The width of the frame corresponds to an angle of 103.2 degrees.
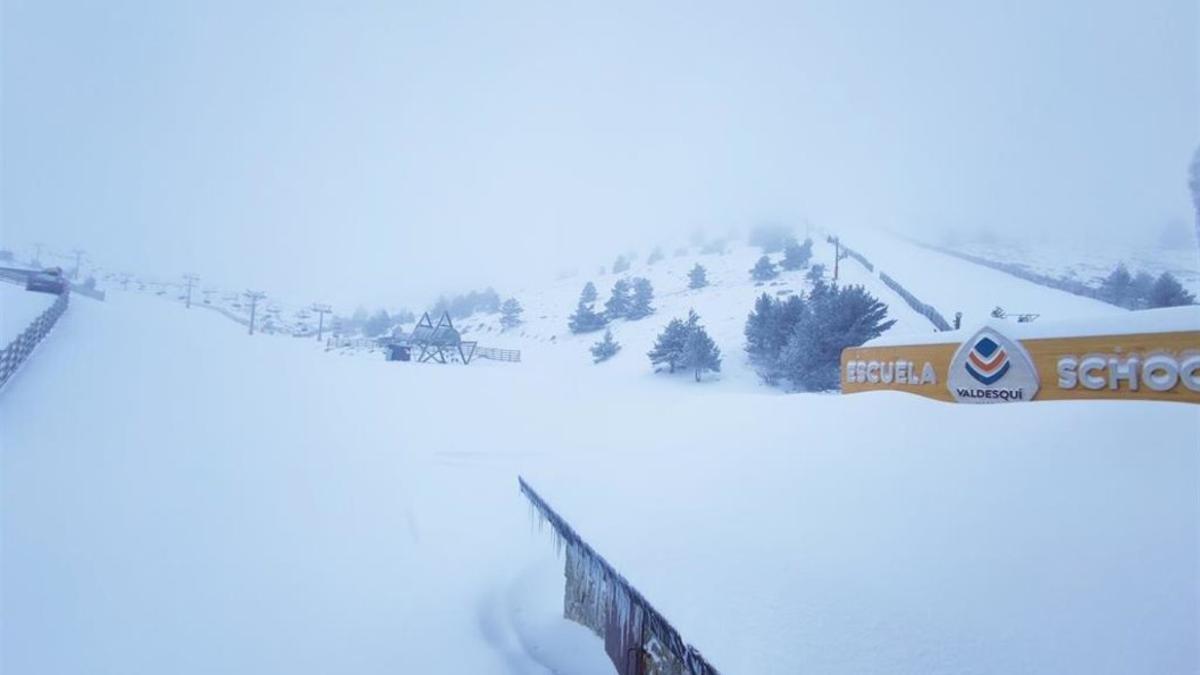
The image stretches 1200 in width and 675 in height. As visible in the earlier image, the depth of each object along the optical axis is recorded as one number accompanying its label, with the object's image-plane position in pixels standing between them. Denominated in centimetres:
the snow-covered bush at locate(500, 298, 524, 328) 5681
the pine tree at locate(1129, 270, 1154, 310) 2905
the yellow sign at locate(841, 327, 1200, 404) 432
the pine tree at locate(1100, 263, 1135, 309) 3094
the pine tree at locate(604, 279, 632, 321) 4675
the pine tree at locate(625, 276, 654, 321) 4522
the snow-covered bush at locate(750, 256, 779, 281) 4712
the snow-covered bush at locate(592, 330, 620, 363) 3612
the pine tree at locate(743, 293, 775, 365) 2678
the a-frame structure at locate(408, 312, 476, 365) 3372
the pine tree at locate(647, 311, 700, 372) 2929
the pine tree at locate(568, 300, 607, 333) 4581
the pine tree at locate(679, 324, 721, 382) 2758
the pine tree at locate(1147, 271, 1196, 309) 2486
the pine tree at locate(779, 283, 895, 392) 2075
